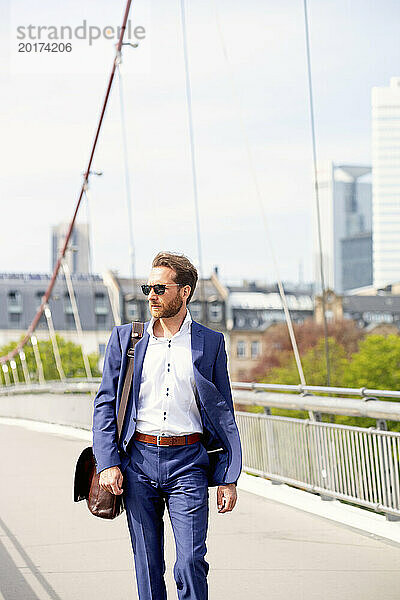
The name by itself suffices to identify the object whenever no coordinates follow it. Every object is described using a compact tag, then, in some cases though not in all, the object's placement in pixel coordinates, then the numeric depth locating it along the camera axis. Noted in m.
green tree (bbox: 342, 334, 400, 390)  64.38
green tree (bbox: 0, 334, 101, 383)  92.50
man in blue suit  4.16
